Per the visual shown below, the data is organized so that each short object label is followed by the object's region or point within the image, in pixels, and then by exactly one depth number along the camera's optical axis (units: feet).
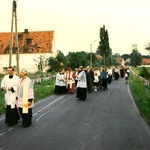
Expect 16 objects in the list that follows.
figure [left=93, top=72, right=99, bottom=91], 90.48
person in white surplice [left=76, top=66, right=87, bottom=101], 65.39
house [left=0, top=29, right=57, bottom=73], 217.56
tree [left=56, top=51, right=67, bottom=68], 184.03
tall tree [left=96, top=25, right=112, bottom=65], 323.98
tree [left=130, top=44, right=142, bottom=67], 559.96
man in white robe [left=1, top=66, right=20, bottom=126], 37.50
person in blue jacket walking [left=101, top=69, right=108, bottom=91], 91.44
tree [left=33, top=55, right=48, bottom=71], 201.51
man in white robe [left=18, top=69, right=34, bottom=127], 36.48
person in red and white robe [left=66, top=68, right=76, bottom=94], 81.51
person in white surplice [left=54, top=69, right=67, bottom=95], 79.71
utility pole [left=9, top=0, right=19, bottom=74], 79.99
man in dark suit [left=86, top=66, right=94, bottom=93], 82.33
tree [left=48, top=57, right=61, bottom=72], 182.19
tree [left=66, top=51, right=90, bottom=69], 171.73
